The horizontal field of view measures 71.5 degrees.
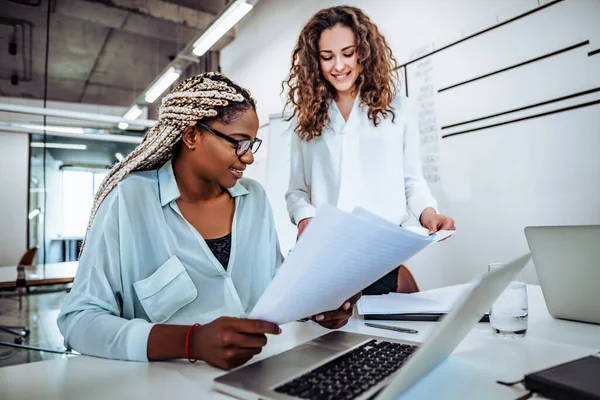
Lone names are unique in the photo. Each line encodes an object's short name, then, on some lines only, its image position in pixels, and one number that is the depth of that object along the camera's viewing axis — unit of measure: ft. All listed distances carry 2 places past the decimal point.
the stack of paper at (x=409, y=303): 3.17
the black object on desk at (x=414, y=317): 3.10
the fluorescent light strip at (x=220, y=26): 11.32
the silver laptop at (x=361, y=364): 1.53
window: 21.53
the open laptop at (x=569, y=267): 2.78
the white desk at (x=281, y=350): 1.85
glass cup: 2.68
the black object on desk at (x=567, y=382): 1.58
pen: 2.77
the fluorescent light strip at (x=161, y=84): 16.10
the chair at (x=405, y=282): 5.14
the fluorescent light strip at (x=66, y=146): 22.29
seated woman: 2.78
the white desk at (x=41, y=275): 7.75
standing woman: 5.34
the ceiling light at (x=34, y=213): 18.61
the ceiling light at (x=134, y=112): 20.27
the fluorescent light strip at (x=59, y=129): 19.15
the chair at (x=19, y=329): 7.71
